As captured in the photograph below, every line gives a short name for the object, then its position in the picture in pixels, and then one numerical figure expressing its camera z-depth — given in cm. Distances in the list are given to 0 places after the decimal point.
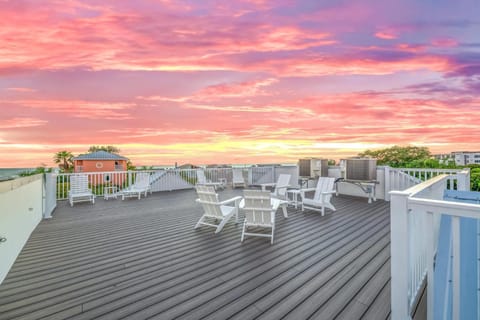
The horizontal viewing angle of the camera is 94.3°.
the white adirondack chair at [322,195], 588
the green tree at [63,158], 2169
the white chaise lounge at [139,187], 888
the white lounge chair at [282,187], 717
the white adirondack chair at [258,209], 416
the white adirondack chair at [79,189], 790
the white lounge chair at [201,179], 1053
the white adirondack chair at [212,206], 458
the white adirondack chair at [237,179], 1162
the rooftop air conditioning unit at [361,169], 777
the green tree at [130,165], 2639
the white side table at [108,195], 869
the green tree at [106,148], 3499
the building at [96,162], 2253
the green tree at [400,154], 2241
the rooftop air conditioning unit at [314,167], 929
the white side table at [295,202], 653
